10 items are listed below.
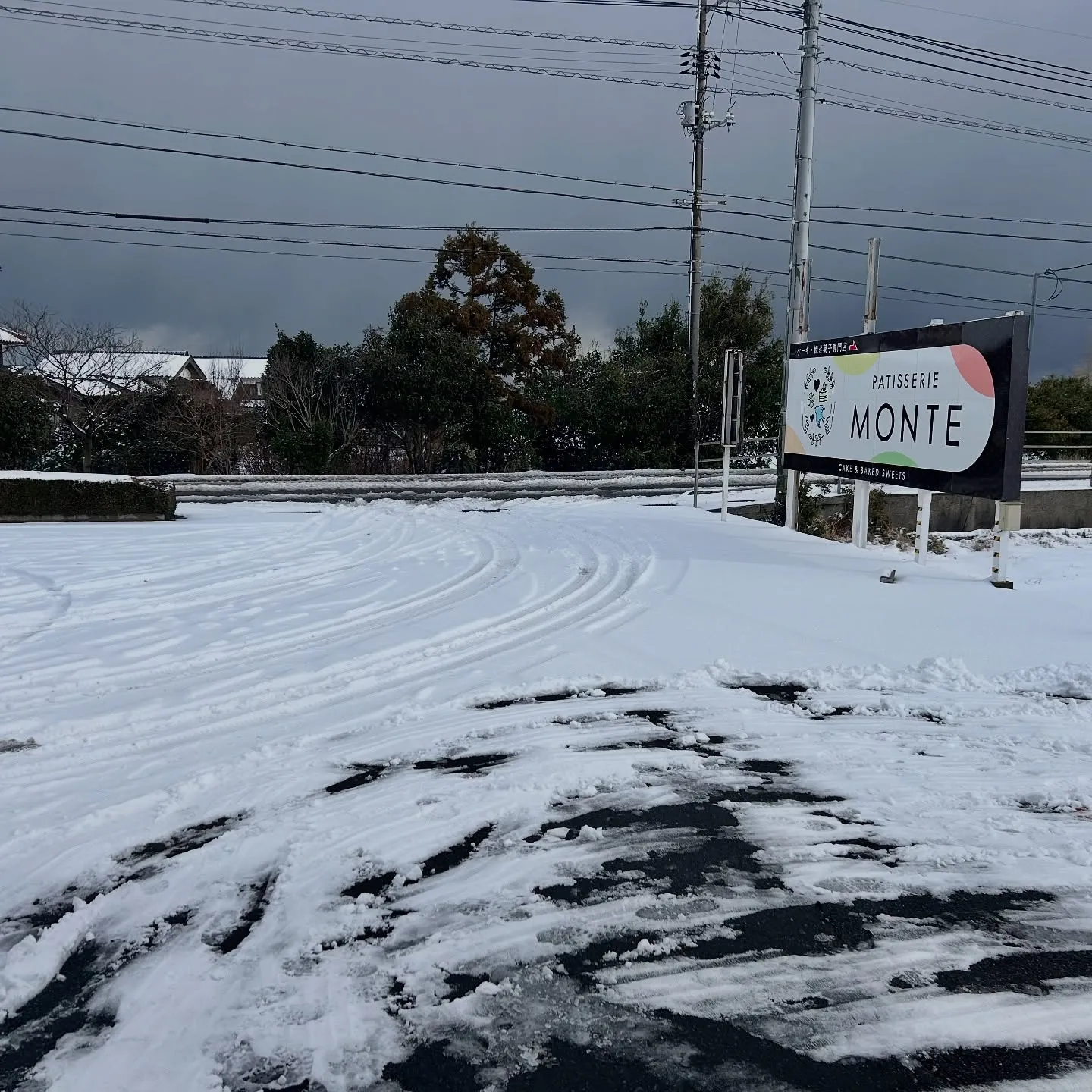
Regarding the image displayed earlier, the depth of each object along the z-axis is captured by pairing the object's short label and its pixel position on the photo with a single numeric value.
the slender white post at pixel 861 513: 12.11
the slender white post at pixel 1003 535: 9.29
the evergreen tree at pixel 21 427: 21.08
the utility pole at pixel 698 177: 27.14
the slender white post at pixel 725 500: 14.88
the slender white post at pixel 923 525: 10.52
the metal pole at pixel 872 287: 11.37
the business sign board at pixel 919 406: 9.10
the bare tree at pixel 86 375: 23.86
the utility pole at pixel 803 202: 13.67
